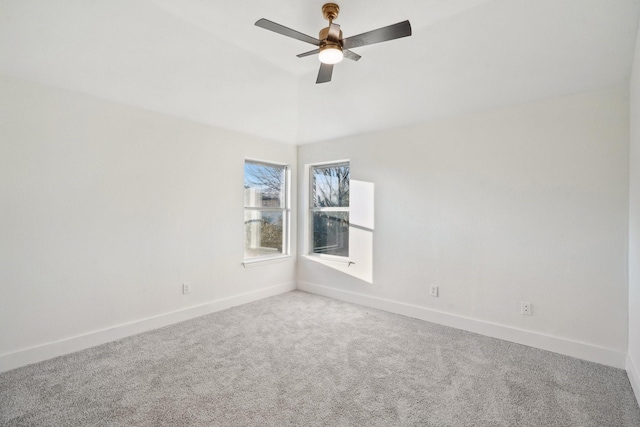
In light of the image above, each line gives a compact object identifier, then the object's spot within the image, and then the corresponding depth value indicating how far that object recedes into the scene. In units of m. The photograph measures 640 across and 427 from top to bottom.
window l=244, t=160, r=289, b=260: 4.49
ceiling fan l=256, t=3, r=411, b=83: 2.05
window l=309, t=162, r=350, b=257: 4.60
